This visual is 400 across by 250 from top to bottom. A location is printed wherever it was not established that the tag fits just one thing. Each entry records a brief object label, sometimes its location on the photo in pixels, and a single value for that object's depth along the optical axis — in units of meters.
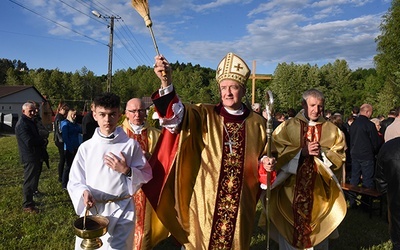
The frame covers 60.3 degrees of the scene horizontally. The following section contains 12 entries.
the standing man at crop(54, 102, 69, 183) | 9.11
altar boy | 3.21
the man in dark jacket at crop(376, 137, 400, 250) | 3.08
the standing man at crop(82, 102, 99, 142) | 8.34
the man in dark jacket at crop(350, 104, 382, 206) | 8.45
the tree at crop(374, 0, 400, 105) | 36.78
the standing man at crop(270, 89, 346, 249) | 4.39
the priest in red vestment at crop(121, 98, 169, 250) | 4.41
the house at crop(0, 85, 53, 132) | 51.53
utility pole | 25.84
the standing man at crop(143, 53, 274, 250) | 3.43
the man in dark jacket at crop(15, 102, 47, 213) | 6.89
